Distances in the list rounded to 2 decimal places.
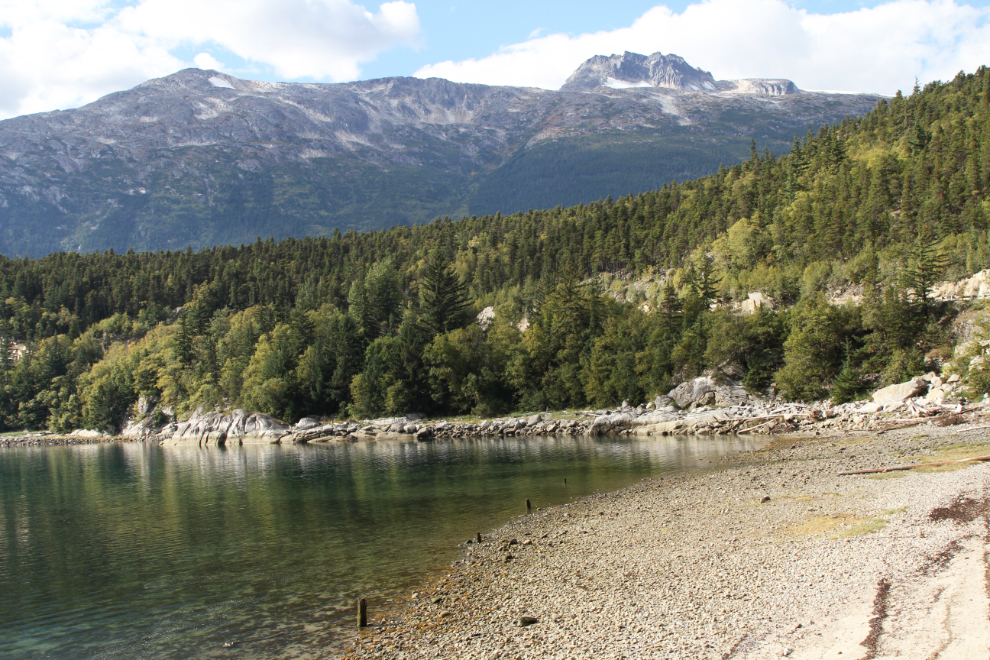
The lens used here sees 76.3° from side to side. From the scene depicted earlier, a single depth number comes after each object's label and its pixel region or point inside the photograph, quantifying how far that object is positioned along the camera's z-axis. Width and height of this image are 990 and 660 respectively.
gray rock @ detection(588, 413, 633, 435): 75.94
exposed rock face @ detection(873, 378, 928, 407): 59.19
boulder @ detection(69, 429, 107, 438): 138.00
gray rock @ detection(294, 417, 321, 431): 102.86
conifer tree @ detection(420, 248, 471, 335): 117.50
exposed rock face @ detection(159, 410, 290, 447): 103.75
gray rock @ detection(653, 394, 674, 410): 82.25
